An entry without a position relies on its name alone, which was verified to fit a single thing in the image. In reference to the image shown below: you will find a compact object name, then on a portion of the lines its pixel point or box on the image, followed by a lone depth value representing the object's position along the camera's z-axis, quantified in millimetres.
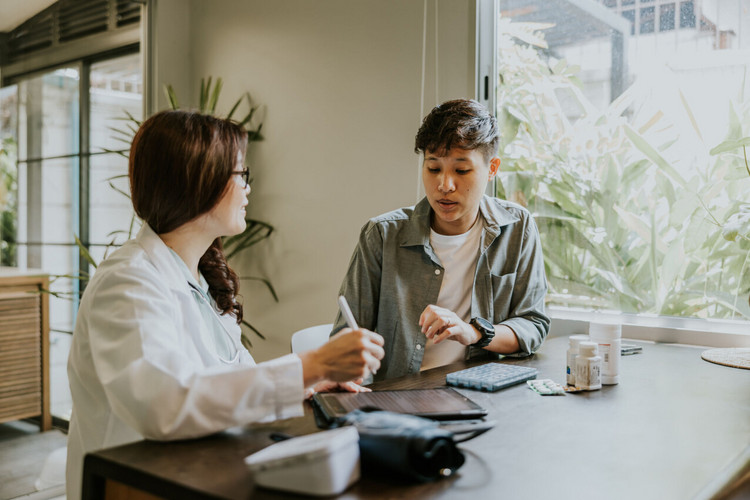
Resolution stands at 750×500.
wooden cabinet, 2719
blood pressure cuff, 882
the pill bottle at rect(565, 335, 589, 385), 1493
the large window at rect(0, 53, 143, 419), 2803
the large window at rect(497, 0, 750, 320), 2127
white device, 832
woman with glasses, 1023
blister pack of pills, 1405
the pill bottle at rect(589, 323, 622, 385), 1507
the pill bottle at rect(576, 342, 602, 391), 1442
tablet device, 1142
